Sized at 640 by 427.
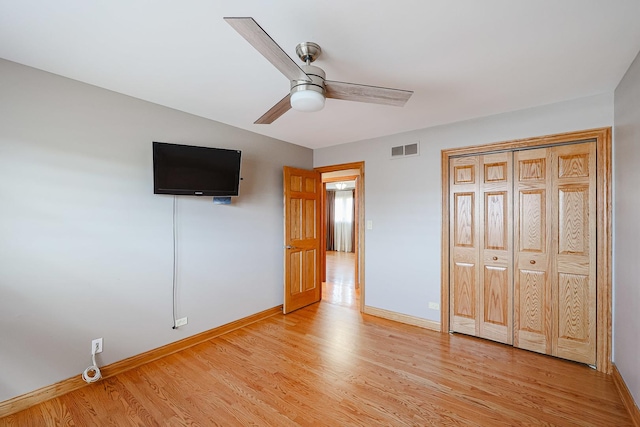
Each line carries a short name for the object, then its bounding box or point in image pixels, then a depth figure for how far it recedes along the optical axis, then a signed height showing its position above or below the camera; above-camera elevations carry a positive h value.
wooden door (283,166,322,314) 3.78 -0.36
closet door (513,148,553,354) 2.65 -0.36
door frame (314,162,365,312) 3.84 -0.02
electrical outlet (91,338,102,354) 2.26 -1.11
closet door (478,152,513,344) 2.85 -0.37
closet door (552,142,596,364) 2.46 -0.35
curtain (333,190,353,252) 9.42 -0.28
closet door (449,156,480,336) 3.04 -0.37
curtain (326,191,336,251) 9.73 -0.14
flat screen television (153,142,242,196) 2.51 +0.42
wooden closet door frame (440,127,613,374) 2.35 -0.21
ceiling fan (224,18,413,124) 1.38 +0.75
